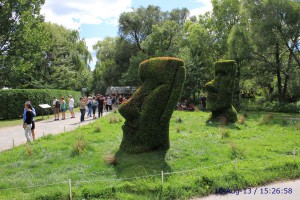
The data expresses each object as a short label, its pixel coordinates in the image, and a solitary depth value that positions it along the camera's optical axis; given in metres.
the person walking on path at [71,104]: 23.10
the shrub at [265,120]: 18.00
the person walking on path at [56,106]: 22.22
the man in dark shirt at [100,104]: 22.88
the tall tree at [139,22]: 48.47
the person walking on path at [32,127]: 13.28
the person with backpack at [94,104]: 22.70
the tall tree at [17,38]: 25.86
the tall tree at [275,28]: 30.52
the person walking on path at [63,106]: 22.61
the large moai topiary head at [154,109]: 10.41
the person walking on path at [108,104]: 27.97
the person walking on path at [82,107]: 20.23
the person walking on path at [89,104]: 24.05
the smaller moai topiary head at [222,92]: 18.22
